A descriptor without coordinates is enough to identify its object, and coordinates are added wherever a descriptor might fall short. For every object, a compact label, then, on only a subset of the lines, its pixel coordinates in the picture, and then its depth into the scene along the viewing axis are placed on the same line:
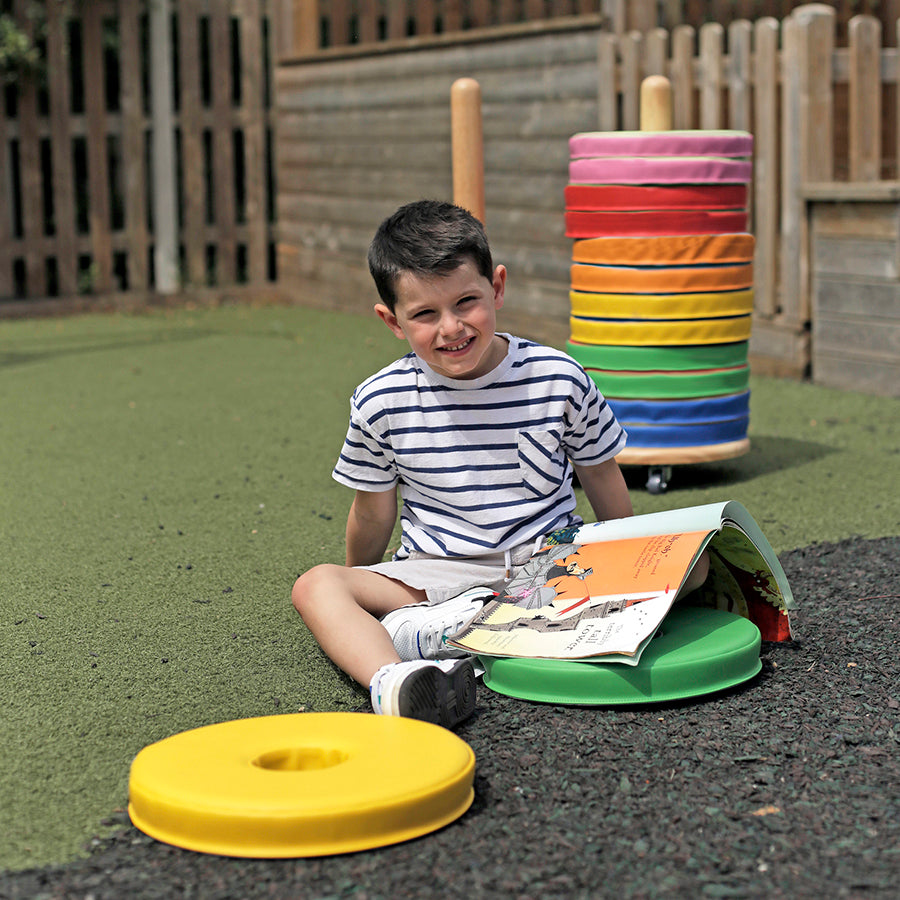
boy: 2.76
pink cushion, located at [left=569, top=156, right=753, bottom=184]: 4.34
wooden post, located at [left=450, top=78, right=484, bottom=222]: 4.13
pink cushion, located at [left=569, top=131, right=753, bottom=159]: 4.35
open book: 2.56
